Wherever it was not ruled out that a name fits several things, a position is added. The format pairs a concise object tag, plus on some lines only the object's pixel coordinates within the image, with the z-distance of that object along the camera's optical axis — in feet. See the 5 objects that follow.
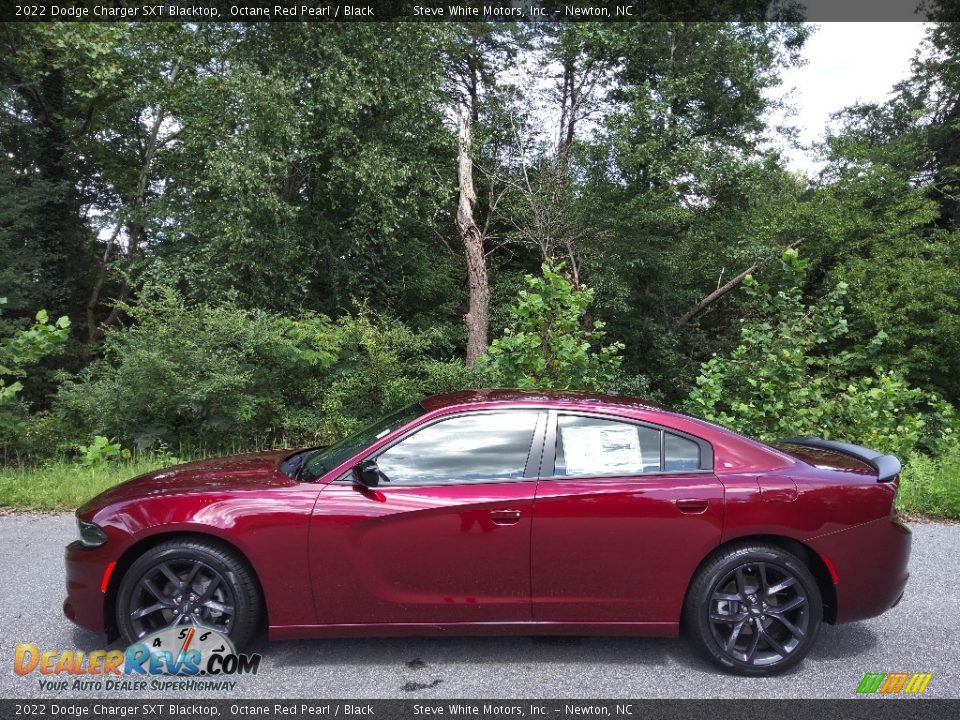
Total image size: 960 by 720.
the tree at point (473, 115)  55.88
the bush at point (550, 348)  26.18
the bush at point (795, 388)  26.55
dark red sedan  11.07
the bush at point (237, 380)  33.50
